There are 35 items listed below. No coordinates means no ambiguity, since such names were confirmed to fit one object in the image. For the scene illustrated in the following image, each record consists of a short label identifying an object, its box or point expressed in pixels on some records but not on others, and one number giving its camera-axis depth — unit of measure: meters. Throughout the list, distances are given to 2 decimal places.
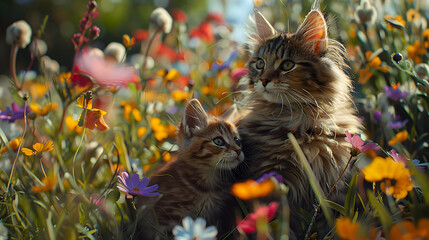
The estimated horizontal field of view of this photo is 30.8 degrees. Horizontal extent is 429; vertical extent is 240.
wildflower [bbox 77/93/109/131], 0.88
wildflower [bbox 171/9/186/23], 1.35
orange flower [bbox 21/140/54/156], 0.86
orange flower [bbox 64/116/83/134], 1.04
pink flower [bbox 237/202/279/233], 0.74
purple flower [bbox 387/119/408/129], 0.96
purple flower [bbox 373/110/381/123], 1.02
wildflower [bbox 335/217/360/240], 0.67
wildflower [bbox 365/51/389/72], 1.03
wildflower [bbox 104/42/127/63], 1.11
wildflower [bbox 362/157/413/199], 0.76
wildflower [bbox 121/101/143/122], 1.10
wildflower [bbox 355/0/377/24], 1.07
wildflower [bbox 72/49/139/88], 0.95
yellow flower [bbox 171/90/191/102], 1.18
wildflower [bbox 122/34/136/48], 1.01
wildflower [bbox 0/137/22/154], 0.90
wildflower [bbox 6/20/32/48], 1.01
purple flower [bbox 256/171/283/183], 0.79
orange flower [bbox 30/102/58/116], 0.98
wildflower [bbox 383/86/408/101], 1.00
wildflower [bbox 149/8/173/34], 1.11
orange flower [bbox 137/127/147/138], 1.08
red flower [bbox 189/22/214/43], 1.45
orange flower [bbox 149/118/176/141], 1.06
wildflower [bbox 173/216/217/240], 0.78
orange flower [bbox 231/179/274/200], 0.74
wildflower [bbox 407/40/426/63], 1.07
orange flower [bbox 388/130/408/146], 0.82
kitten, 0.94
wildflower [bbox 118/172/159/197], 0.85
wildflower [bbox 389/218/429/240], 0.66
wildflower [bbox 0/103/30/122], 0.99
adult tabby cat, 0.94
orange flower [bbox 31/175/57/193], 0.79
